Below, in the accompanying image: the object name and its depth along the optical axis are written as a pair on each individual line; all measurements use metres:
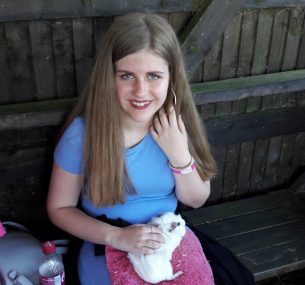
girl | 1.68
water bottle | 1.78
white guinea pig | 1.65
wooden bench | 2.48
